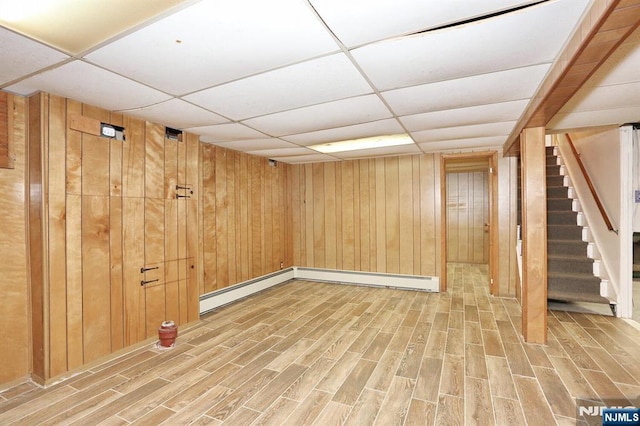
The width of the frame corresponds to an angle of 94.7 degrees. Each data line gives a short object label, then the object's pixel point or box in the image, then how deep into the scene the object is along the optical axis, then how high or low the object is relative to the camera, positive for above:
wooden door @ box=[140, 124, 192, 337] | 3.05 -0.22
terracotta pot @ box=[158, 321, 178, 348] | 2.94 -1.21
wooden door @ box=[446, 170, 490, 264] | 7.36 -0.13
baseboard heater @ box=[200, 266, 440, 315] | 4.20 -1.21
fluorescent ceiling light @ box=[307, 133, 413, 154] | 3.94 +1.00
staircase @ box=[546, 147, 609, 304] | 3.86 -0.63
